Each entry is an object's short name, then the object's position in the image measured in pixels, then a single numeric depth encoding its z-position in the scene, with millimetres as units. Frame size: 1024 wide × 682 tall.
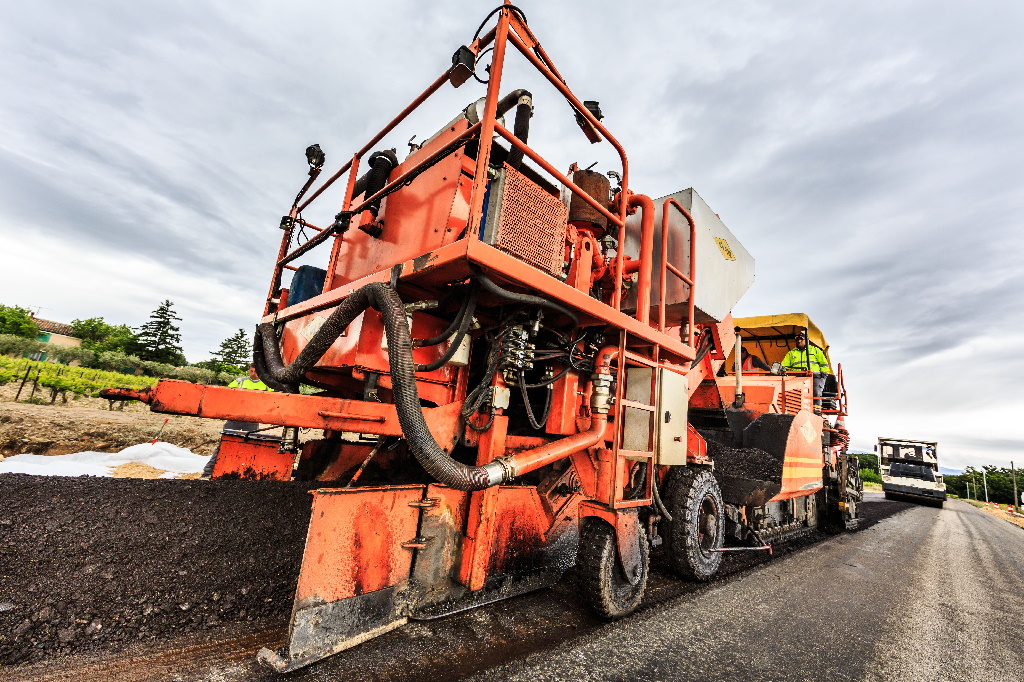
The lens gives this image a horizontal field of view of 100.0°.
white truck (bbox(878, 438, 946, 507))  18516
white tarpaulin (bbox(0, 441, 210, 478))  4754
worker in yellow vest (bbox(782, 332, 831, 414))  7191
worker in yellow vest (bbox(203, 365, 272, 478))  7528
